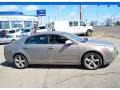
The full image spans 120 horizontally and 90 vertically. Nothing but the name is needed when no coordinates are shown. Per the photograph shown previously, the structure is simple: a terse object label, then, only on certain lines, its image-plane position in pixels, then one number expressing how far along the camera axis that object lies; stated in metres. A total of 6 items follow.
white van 11.26
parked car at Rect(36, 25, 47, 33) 12.34
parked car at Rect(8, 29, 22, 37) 9.55
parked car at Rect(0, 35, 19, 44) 9.27
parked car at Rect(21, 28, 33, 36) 10.68
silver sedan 3.43
